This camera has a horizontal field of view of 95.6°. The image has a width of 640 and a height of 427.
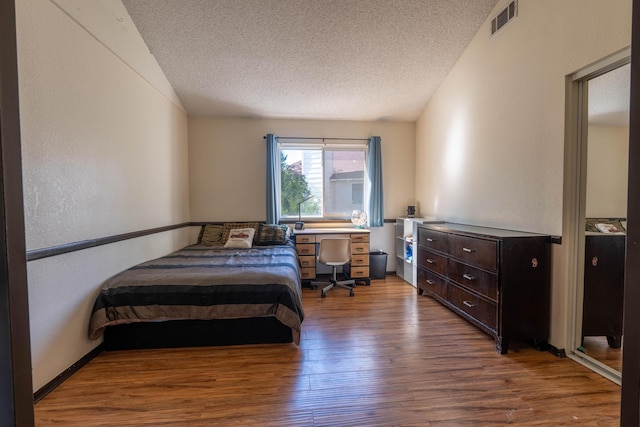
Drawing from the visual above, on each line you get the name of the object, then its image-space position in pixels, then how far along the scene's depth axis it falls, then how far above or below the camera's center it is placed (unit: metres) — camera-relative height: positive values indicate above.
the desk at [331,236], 4.05 -0.64
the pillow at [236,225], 4.23 -0.31
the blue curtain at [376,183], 4.50 +0.32
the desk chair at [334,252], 3.65 -0.61
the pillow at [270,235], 4.00 -0.43
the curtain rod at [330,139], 4.49 +1.03
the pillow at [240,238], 3.88 -0.46
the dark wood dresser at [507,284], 2.22 -0.65
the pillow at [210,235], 4.14 -0.44
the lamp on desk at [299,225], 4.32 -0.32
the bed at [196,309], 2.26 -0.83
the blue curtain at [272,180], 4.29 +0.35
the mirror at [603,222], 2.10 -0.15
